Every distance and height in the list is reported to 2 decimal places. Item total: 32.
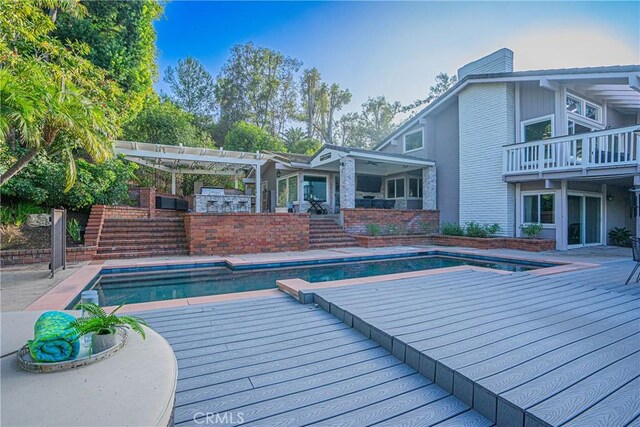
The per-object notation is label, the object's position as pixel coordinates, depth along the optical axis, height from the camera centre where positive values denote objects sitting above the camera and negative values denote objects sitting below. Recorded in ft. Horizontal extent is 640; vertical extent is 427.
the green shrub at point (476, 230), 35.88 -2.01
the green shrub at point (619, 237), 35.83 -2.75
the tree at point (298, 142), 81.04 +18.93
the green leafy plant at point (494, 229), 35.47 -1.84
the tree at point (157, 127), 50.13 +13.92
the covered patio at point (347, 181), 39.09 +4.97
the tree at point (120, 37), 31.53 +18.35
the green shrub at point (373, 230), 36.47 -1.95
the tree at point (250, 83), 88.84 +36.76
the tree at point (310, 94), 92.94 +35.45
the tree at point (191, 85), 89.51 +36.48
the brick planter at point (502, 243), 31.48 -3.19
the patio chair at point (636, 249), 15.25 -1.80
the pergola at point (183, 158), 33.81 +6.66
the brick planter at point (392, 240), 34.30 -3.08
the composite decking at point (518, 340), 5.80 -3.41
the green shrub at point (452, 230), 37.82 -2.06
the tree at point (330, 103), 95.30 +33.55
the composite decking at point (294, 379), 5.97 -3.77
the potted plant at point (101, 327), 5.26 -1.96
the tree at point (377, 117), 105.40 +32.37
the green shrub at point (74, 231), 25.80 -1.43
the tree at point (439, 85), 90.07 +36.73
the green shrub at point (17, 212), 24.47 +0.13
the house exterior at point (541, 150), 28.43 +6.46
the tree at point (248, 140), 70.33 +16.48
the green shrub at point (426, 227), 41.21 -1.85
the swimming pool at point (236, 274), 17.49 -4.30
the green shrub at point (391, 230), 37.99 -2.04
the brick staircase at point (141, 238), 25.75 -2.18
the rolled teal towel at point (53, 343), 4.82 -2.00
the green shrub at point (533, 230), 32.68 -1.79
